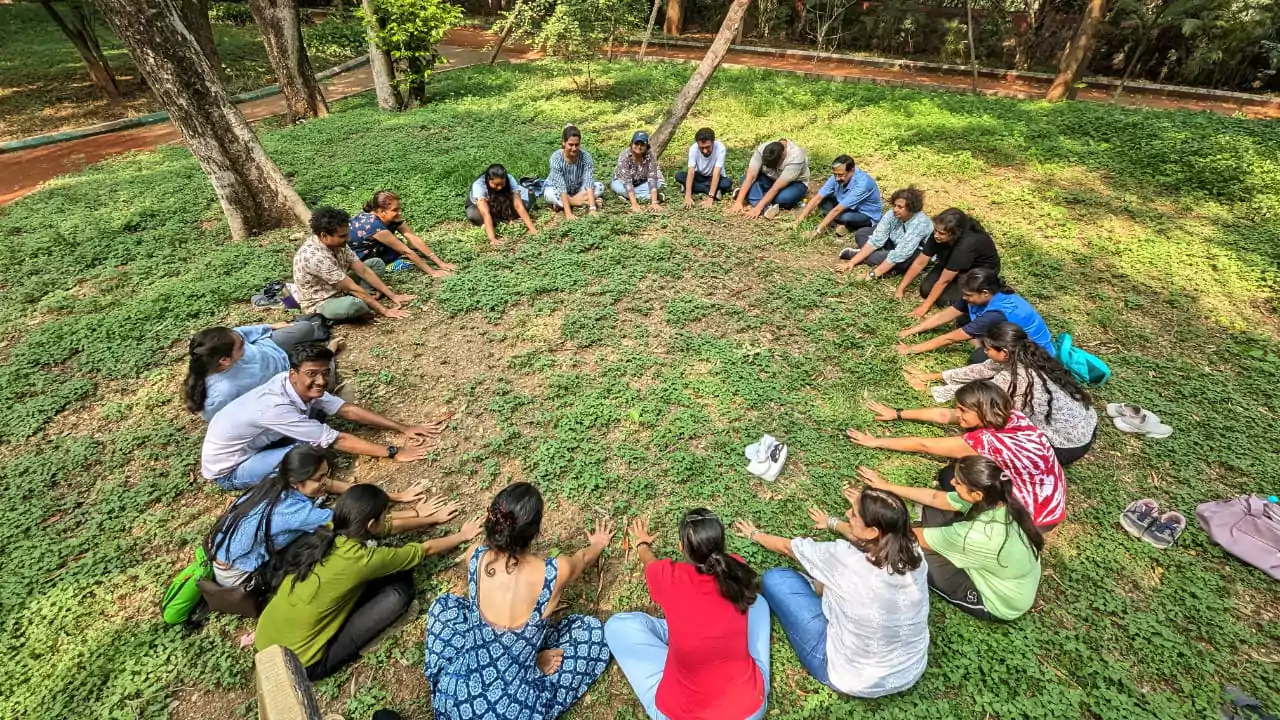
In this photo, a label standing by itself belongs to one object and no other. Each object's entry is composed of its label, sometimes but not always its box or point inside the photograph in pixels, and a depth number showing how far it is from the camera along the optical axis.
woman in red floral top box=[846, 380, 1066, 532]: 3.22
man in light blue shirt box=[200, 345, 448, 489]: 3.53
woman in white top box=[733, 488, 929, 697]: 2.56
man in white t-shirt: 7.09
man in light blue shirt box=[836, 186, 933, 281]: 5.51
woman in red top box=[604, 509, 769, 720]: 2.50
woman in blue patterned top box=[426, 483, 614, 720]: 2.55
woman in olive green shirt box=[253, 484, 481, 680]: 2.76
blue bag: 4.54
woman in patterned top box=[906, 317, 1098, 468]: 3.65
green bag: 3.11
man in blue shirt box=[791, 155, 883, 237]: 6.46
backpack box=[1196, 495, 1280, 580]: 3.32
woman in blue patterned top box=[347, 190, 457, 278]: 5.85
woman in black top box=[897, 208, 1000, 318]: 5.03
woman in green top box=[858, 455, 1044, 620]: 2.79
